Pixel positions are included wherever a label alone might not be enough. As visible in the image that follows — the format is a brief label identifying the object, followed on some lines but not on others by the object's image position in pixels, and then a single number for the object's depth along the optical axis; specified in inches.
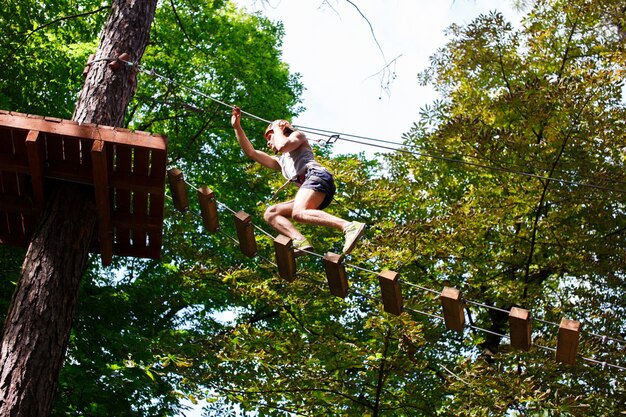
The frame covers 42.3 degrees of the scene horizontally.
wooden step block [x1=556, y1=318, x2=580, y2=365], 188.7
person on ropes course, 206.2
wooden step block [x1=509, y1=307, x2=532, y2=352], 188.5
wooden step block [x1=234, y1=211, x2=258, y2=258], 211.2
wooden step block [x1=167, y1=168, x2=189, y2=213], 217.5
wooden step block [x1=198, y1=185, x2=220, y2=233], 215.2
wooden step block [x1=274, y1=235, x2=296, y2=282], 199.8
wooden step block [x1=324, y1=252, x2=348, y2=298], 195.3
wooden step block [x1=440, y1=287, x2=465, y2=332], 191.3
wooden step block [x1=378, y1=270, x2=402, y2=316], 195.2
